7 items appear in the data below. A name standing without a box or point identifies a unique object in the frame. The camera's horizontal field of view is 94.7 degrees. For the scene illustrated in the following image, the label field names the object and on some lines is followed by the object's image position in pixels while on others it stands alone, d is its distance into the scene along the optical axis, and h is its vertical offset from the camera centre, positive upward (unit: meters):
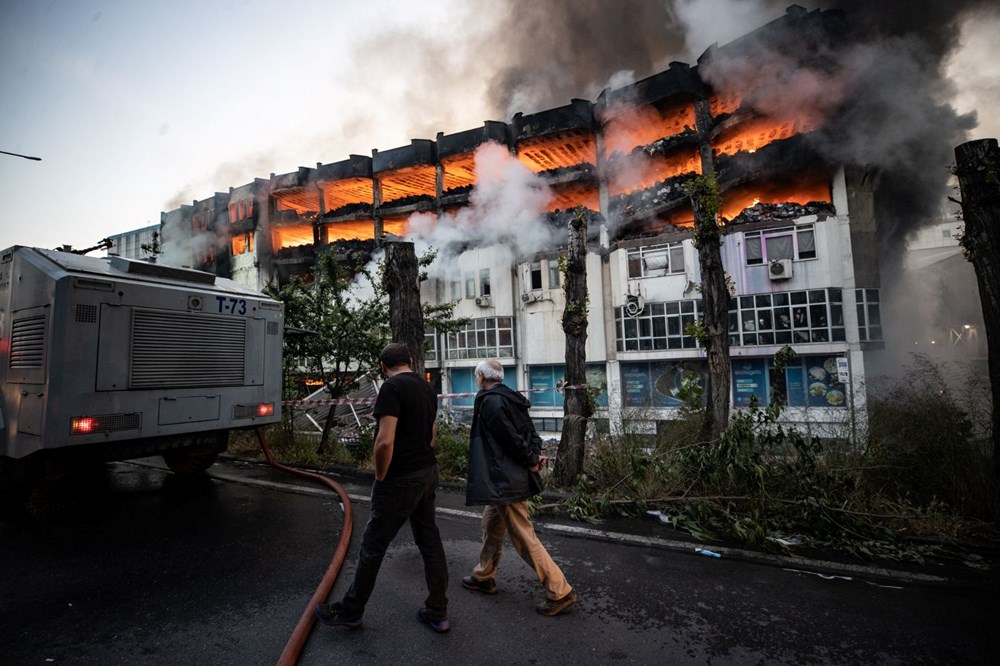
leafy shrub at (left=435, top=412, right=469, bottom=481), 7.07 -1.17
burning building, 20.67 +8.71
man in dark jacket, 3.09 -0.73
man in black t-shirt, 2.79 -0.73
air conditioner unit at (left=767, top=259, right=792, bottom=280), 20.86 +4.67
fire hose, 2.47 -1.41
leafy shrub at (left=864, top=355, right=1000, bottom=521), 4.44 -0.79
